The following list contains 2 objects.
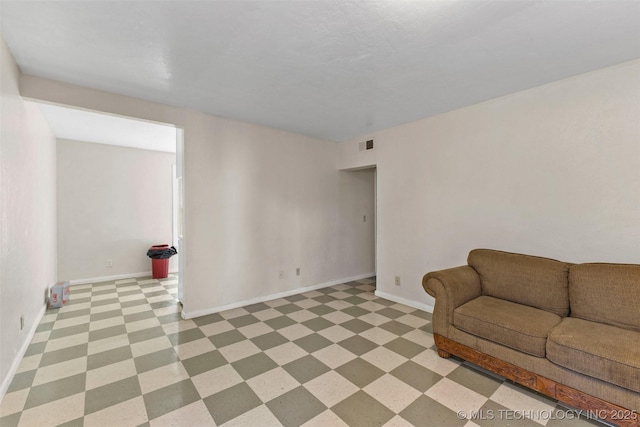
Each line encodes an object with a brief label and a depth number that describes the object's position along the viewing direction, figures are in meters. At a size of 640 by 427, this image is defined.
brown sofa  1.62
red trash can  5.25
